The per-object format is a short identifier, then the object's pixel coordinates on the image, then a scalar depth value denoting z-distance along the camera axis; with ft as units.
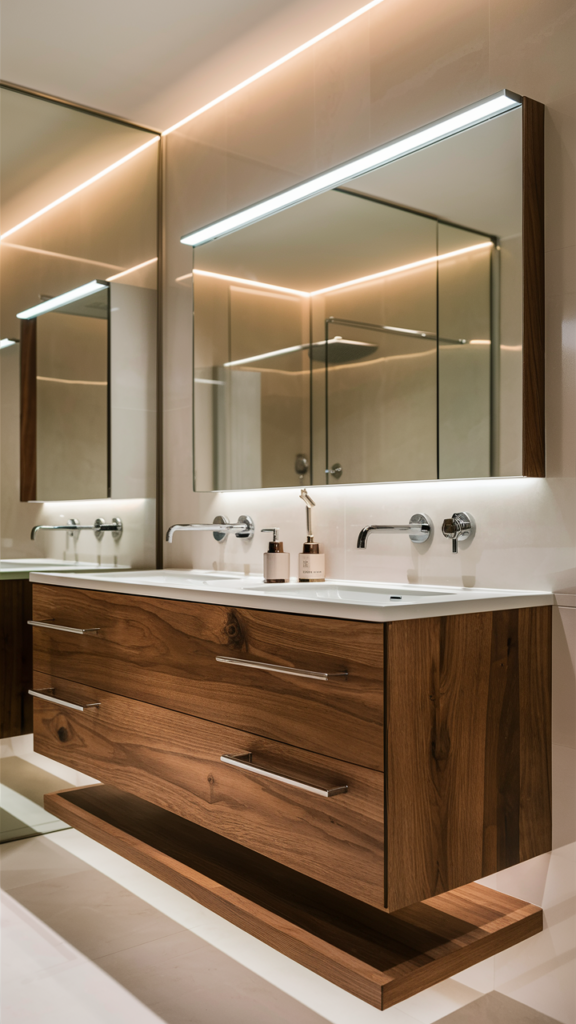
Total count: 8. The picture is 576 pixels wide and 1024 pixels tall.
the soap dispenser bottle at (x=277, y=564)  6.94
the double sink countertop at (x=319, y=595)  4.51
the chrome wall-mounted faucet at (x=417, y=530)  6.20
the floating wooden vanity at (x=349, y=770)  4.44
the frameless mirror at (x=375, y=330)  5.60
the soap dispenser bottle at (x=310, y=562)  6.85
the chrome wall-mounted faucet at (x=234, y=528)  7.86
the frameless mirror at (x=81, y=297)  8.53
